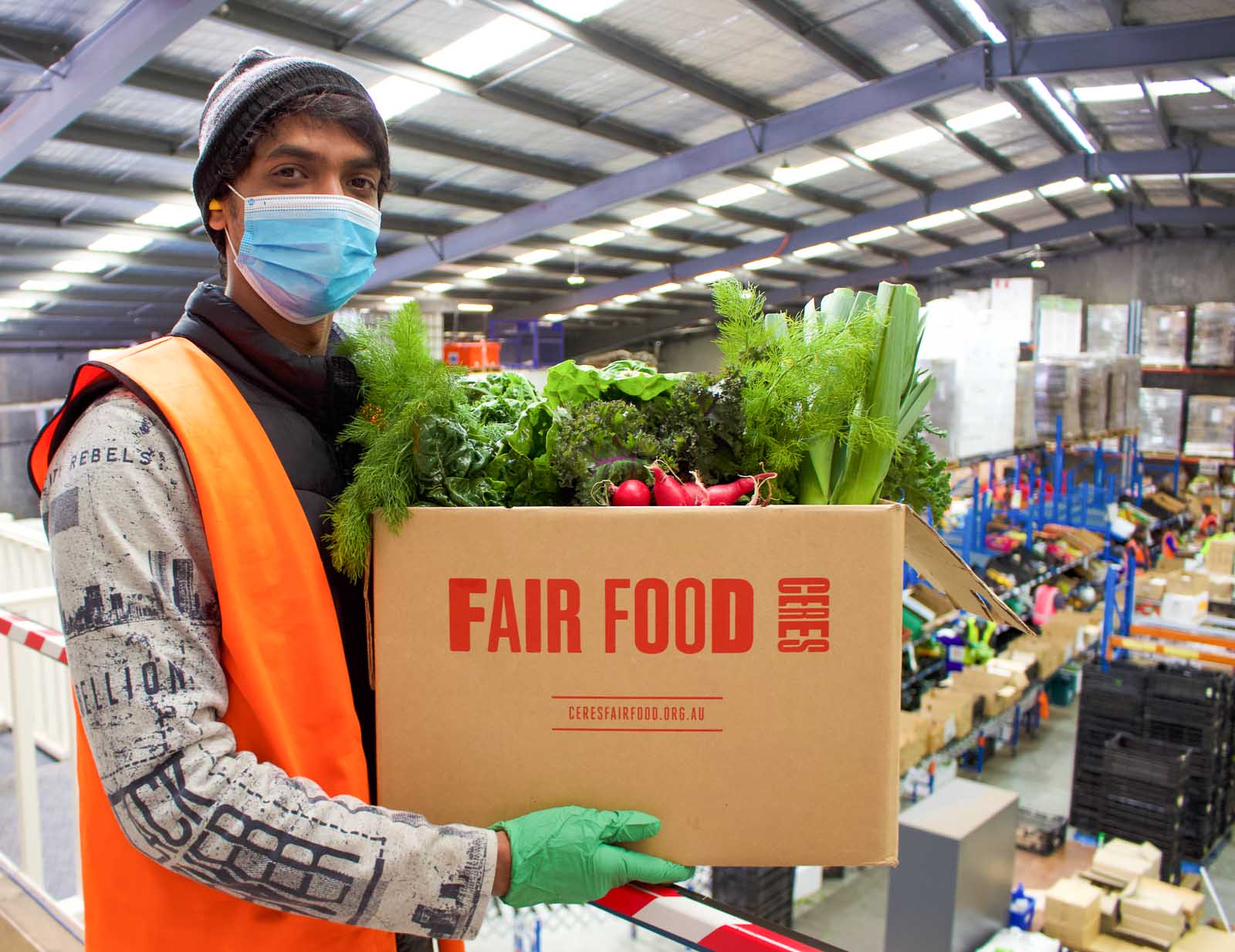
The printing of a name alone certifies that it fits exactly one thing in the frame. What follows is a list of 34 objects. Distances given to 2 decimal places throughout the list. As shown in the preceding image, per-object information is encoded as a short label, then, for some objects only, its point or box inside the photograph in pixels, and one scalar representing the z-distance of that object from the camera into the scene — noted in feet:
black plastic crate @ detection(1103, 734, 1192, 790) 18.45
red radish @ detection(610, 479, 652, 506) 3.57
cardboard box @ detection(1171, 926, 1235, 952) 13.92
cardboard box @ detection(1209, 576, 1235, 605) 27.27
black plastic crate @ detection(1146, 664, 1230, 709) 19.10
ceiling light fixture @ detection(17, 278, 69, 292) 35.01
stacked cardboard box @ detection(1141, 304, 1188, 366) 45.55
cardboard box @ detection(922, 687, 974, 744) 21.03
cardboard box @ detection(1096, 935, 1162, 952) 14.17
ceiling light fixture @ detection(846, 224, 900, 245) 47.57
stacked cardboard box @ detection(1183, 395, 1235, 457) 46.01
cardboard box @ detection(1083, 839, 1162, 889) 15.83
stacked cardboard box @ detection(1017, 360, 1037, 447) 22.93
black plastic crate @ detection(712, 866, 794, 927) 13.69
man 2.95
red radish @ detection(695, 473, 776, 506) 3.68
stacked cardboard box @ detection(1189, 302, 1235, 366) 45.32
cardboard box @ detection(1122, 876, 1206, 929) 14.55
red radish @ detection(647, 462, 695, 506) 3.62
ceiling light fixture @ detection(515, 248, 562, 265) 41.01
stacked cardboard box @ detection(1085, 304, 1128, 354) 46.16
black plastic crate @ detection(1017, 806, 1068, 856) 20.39
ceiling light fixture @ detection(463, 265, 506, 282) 42.73
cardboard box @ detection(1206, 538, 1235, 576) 28.89
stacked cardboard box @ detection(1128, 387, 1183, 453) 46.16
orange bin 28.14
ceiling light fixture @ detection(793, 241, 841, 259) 48.11
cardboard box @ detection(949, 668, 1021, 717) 22.50
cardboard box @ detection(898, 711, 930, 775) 19.29
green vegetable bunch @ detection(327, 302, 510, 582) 3.51
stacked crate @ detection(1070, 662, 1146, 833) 19.81
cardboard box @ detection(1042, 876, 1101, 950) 13.99
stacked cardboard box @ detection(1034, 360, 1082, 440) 25.35
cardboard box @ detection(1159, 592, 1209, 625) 24.95
